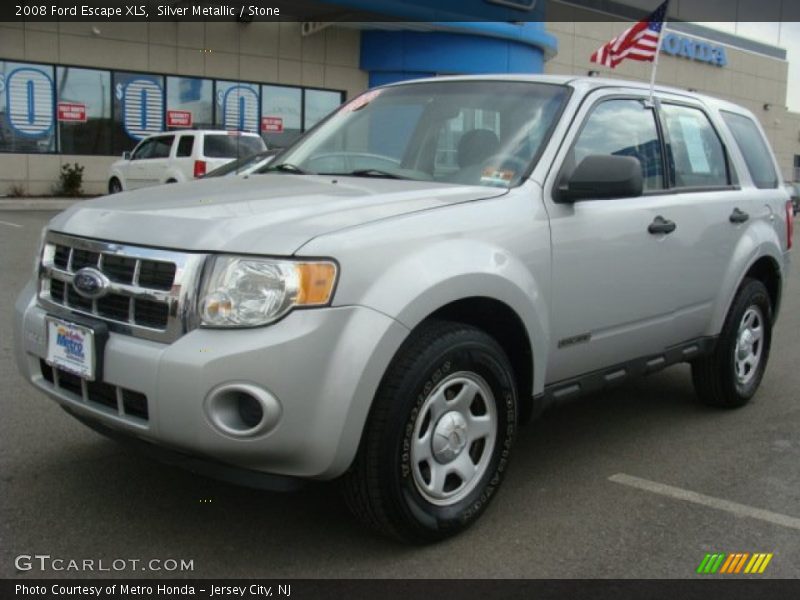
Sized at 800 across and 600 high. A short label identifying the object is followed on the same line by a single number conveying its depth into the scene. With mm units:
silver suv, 2740
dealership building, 20484
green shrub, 20906
